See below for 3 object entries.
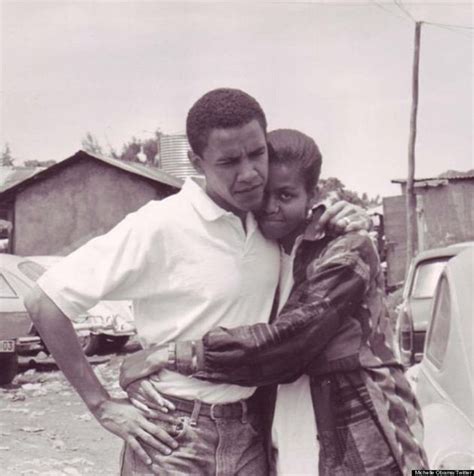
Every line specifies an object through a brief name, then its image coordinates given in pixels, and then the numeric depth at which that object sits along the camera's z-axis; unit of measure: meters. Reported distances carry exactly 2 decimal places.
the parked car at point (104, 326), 7.74
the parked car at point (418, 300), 4.14
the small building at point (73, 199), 10.22
